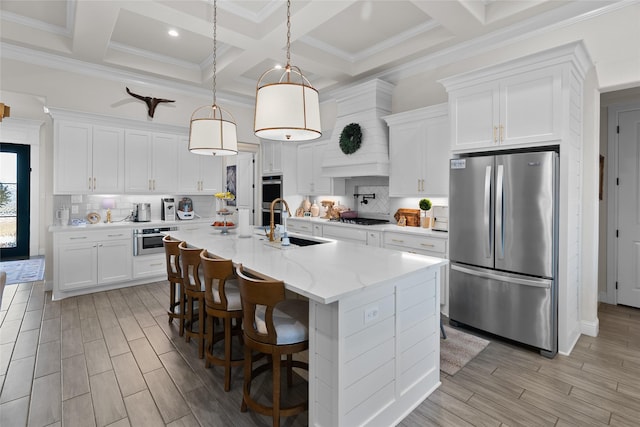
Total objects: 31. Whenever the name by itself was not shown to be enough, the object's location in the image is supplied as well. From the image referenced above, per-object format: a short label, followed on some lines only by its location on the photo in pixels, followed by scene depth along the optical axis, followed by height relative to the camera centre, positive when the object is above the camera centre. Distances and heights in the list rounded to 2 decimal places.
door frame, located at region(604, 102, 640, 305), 4.09 +0.14
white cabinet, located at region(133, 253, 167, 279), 4.91 -0.82
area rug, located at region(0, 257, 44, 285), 5.23 -1.04
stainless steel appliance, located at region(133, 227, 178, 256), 4.87 -0.44
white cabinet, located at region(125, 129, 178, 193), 5.04 +0.77
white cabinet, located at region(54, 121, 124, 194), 4.46 +0.73
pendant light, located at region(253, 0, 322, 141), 2.12 +0.67
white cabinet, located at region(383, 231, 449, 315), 3.64 -0.39
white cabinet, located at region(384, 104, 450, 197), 3.95 +0.76
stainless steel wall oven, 6.20 +0.34
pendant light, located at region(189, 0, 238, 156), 3.04 +0.69
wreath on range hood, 4.80 +1.09
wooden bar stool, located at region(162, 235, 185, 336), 3.01 -0.59
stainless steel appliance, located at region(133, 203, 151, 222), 5.24 -0.01
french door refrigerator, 2.81 -0.28
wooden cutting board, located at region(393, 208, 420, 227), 4.52 -0.04
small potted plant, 4.24 +0.08
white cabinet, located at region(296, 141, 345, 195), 5.61 +0.66
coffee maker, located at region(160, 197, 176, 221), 5.45 +0.02
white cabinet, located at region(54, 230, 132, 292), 4.33 -0.65
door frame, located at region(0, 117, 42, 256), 6.53 +1.04
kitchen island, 1.73 -0.67
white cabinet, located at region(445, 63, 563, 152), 2.81 +0.94
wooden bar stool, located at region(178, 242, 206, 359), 2.62 -0.60
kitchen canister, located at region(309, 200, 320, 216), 6.07 +0.05
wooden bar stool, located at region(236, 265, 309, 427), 1.79 -0.68
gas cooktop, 4.80 -0.12
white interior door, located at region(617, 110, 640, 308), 3.97 +0.07
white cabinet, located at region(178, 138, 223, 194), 5.55 +0.68
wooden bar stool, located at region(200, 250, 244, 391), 2.23 -0.65
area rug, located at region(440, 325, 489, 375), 2.68 -1.20
